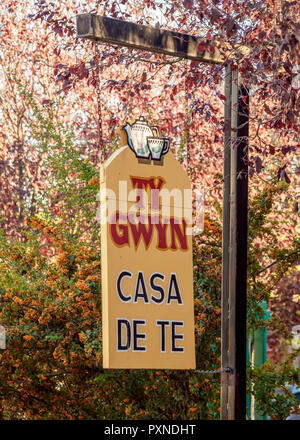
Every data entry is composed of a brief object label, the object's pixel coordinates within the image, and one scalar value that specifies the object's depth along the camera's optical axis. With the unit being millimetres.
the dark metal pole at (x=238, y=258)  13484
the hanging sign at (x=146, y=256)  10522
